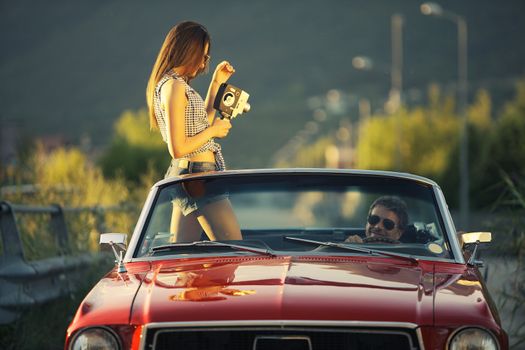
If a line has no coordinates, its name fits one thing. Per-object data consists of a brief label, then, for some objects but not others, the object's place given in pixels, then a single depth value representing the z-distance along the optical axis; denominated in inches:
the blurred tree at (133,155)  3025.1
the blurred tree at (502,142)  3093.4
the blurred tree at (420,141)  3787.5
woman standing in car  538.2
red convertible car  352.4
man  495.9
